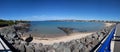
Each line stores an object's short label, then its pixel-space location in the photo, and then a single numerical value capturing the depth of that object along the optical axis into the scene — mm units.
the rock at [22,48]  3650
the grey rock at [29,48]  3674
